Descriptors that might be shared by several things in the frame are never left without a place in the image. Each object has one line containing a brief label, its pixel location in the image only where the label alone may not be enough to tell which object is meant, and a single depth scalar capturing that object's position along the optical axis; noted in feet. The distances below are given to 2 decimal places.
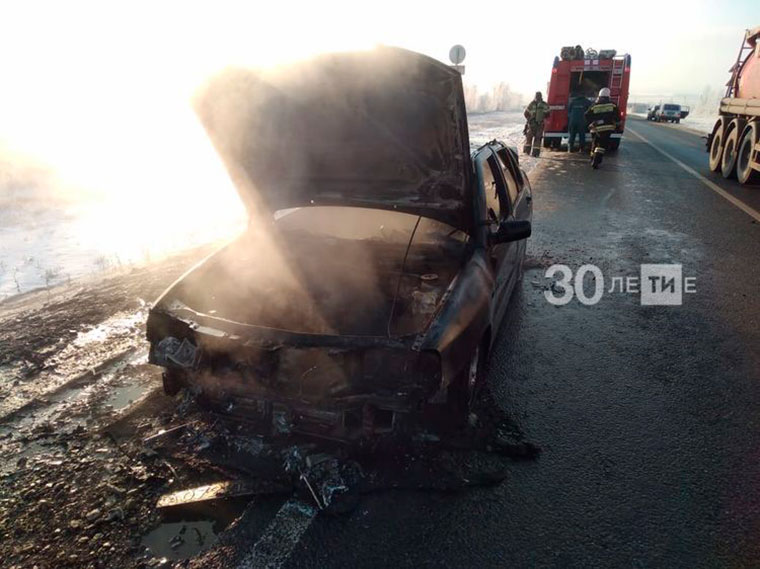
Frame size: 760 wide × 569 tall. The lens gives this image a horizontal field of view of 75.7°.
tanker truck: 33.58
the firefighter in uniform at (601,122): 41.81
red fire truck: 51.57
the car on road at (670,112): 131.85
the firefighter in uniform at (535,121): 47.42
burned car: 8.00
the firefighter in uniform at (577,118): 46.44
